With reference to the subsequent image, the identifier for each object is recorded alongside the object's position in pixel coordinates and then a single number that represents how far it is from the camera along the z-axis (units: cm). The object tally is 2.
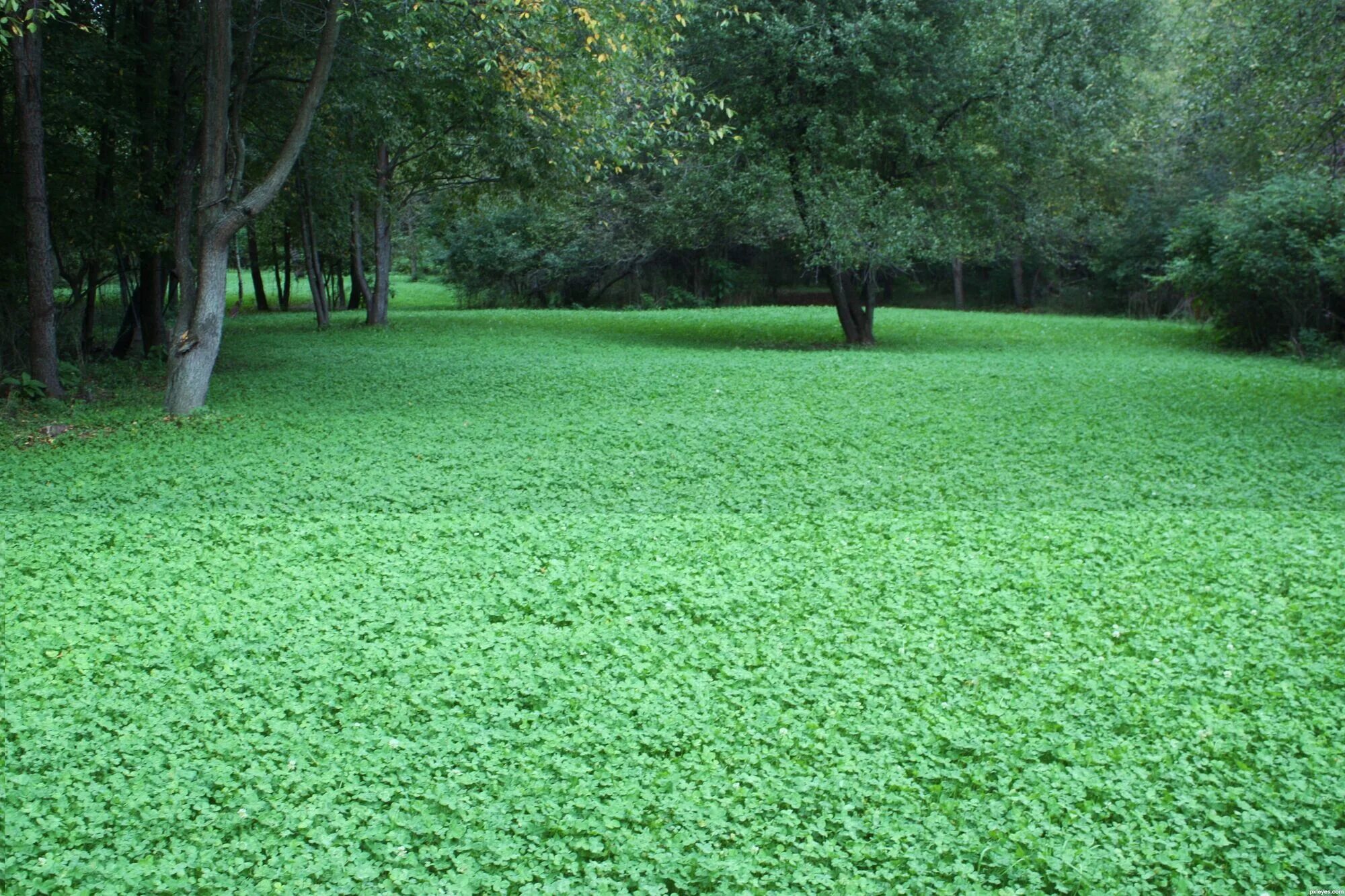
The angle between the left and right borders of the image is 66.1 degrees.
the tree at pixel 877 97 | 1573
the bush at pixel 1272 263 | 1602
